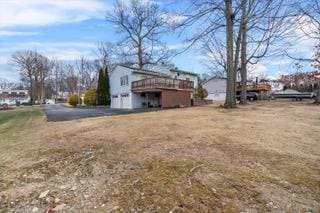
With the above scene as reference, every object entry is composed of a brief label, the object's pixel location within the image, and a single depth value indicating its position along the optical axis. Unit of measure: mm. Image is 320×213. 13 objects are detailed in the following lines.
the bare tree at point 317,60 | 11745
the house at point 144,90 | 13830
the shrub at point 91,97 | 20290
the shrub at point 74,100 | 22920
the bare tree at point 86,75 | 35522
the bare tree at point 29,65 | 33383
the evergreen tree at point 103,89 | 19278
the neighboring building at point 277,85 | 38285
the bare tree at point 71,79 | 38181
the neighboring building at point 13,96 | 45419
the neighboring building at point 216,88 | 27123
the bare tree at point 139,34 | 21547
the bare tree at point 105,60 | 28405
